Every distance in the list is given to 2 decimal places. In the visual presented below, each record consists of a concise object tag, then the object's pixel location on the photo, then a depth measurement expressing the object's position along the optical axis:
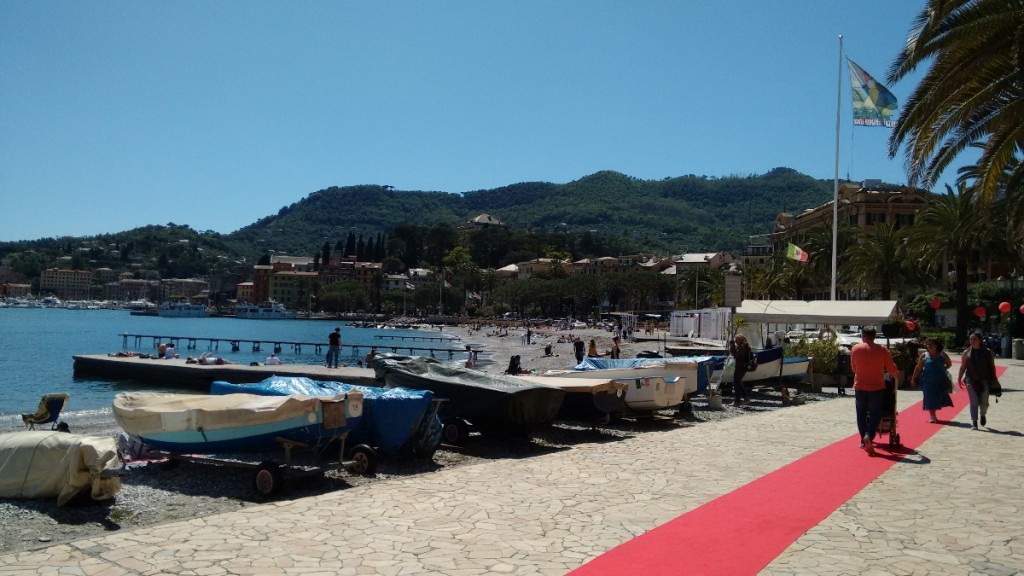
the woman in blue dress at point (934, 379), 13.48
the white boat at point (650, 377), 14.84
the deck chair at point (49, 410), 16.19
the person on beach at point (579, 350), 36.09
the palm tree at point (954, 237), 35.72
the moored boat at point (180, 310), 189.88
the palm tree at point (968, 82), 12.62
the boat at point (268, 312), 176.75
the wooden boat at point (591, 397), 13.74
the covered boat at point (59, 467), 8.24
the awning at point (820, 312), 22.41
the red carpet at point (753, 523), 5.69
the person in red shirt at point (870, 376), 10.28
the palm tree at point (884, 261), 43.25
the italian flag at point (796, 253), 34.17
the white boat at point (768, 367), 20.02
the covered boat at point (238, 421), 9.64
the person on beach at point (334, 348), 32.94
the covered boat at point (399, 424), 10.84
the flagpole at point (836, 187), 31.17
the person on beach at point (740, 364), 18.20
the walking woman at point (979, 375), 12.96
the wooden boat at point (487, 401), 12.34
